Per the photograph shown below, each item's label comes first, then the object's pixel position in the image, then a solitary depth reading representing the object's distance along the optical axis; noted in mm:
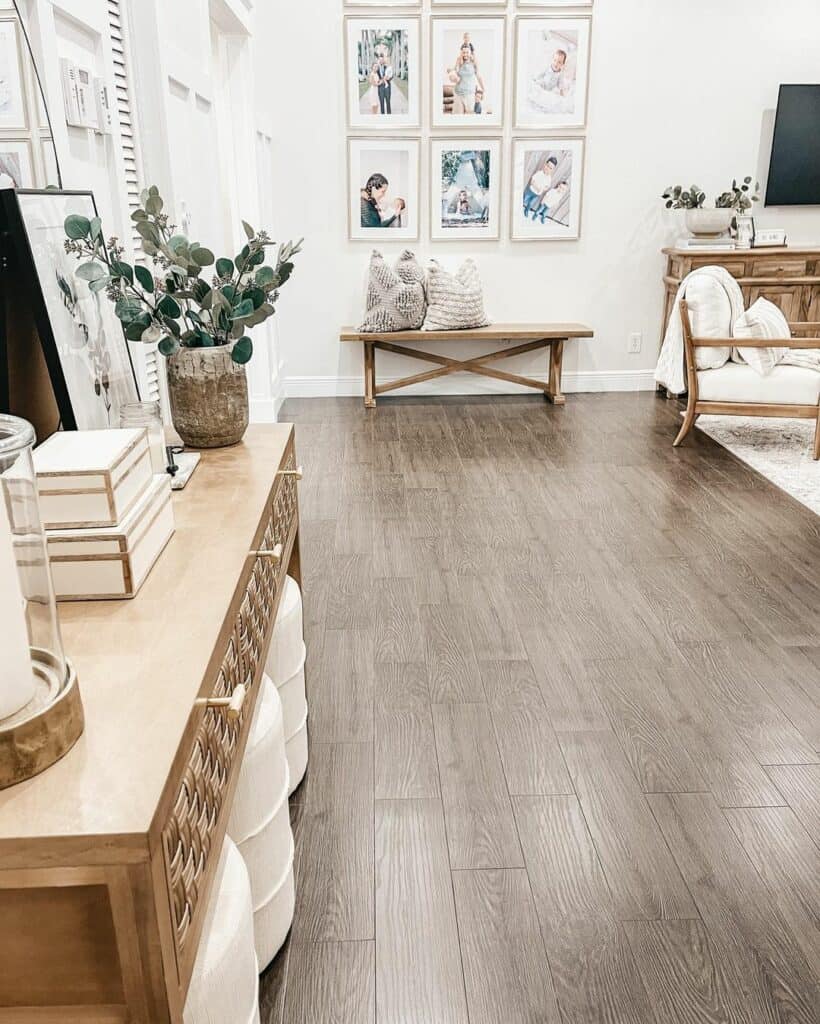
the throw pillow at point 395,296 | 5527
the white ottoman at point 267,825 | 1419
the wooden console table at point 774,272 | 5574
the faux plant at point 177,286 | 1605
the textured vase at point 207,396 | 1805
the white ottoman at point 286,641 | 1794
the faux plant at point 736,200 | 5605
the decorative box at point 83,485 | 1149
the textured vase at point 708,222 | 5547
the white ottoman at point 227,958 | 1047
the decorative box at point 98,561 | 1154
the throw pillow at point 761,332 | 4523
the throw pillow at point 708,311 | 4559
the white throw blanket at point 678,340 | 4676
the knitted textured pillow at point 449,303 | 5559
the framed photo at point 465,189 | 5703
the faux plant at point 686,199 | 5566
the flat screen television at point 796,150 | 5641
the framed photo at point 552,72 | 5508
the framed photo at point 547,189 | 5719
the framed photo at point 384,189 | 5660
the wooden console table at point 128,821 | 773
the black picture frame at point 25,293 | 1433
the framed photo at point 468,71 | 5496
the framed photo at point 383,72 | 5469
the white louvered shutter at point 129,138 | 2277
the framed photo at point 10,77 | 1574
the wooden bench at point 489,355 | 5570
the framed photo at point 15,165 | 1586
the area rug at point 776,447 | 4129
